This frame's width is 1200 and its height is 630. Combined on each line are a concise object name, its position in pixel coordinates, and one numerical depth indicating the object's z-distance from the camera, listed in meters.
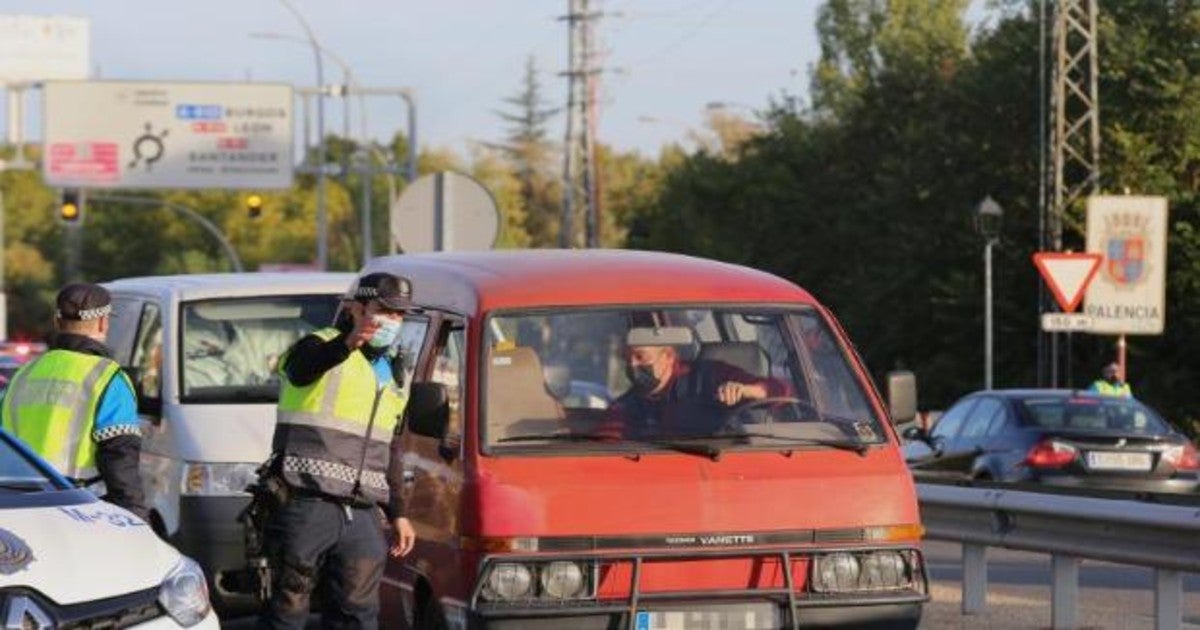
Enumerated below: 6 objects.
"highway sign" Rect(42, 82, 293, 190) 58.34
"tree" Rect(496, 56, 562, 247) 162.12
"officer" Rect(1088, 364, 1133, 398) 33.25
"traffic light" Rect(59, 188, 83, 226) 56.35
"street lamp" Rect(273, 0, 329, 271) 65.00
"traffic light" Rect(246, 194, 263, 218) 63.22
